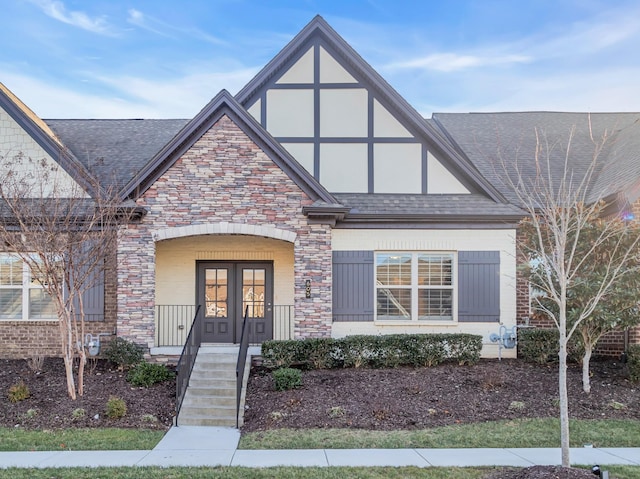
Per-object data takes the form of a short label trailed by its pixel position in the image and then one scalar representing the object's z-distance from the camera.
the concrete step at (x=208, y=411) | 9.15
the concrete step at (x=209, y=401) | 9.38
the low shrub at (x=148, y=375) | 10.43
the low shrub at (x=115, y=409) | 8.72
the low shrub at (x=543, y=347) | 11.88
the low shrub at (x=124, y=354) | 11.41
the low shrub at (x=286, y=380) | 10.09
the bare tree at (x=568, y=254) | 6.18
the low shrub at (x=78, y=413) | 8.71
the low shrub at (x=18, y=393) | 9.45
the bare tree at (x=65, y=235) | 9.43
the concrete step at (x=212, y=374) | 10.37
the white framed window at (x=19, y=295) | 12.85
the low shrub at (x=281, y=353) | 11.25
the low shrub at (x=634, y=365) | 10.49
